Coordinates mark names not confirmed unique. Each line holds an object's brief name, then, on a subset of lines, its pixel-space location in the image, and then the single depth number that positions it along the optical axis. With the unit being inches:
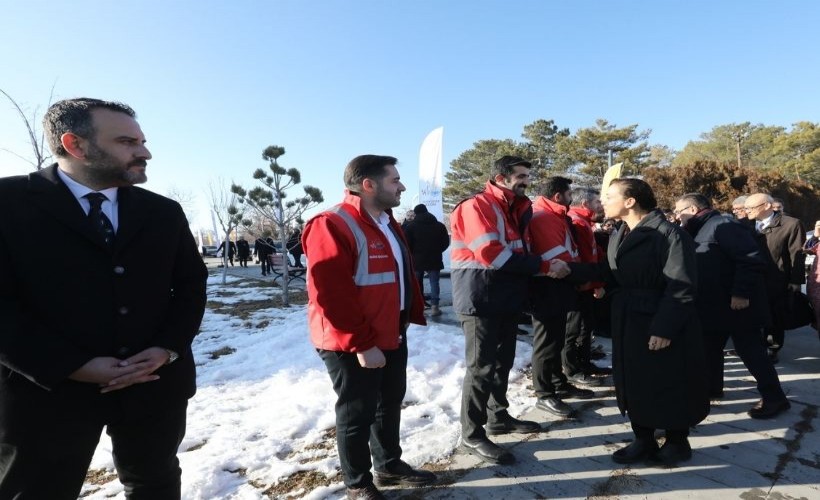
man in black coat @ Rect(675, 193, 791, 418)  139.6
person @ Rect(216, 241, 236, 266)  1056.8
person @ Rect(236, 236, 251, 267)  919.7
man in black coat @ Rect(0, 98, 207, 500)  61.2
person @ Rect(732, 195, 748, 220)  215.6
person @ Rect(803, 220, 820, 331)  168.9
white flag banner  617.6
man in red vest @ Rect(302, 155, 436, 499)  88.8
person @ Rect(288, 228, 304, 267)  493.8
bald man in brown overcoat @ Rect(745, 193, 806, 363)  187.5
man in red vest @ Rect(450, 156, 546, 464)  116.7
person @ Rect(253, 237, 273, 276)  711.7
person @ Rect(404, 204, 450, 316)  311.9
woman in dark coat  106.8
